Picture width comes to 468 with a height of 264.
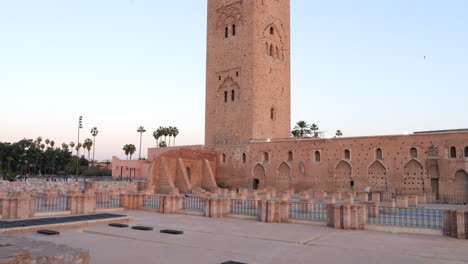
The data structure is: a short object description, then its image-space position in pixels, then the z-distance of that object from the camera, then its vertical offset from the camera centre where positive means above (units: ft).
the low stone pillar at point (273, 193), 80.23 -5.01
